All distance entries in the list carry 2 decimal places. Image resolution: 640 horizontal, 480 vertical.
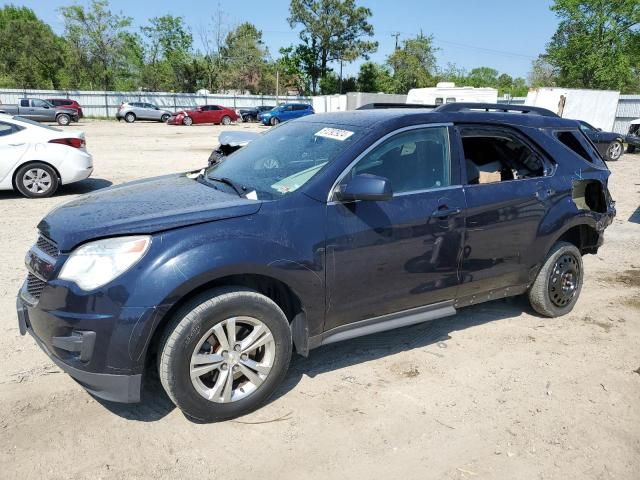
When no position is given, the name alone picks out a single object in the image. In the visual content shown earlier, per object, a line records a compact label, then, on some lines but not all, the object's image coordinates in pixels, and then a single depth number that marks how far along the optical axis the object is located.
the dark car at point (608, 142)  16.78
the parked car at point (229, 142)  7.89
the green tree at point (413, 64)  56.44
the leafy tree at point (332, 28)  58.91
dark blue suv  2.67
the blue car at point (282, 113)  34.09
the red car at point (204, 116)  33.72
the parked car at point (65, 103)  31.42
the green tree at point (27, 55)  50.75
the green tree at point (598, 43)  43.44
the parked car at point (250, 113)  38.44
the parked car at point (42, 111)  29.02
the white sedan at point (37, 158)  8.58
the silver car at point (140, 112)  35.34
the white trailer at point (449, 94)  25.66
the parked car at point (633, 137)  19.41
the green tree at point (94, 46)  49.00
